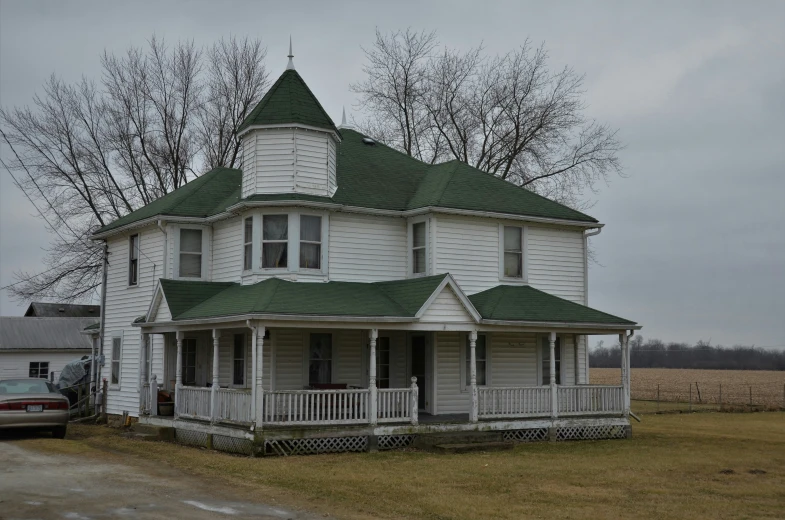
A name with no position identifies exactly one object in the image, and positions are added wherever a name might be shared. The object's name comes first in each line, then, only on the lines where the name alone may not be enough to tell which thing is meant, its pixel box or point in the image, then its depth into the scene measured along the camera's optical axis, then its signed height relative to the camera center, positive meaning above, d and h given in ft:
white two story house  66.74 +3.60
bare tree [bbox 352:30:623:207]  131.85 +35.90
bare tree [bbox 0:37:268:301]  129.80 +30.63
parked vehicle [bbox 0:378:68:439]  70.69 -5.45
